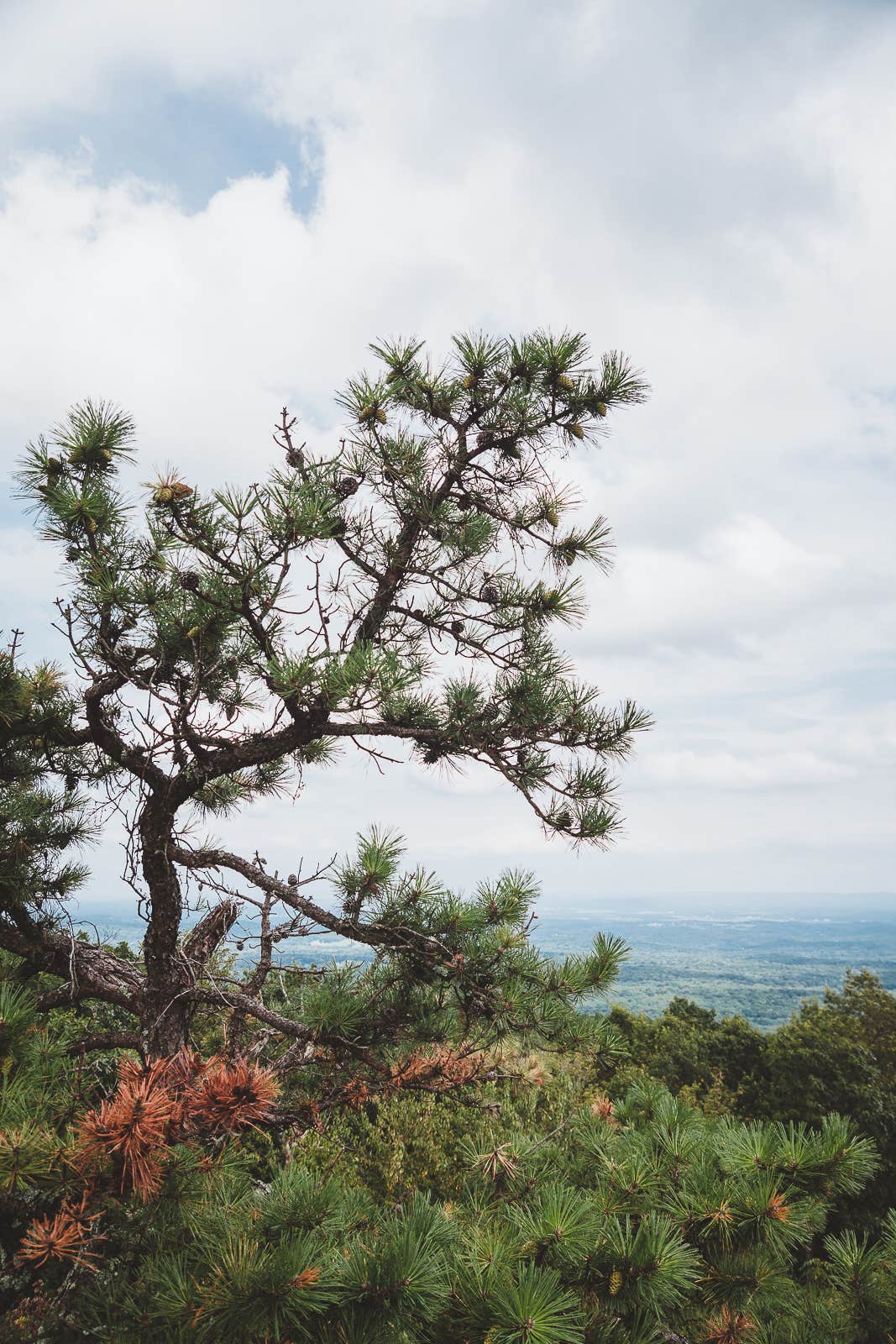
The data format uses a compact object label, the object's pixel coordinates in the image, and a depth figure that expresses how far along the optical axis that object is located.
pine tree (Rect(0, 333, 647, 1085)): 2.30
